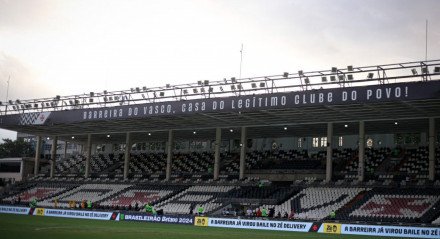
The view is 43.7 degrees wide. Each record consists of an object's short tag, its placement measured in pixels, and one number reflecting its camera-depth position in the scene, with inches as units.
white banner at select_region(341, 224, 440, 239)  1293.1
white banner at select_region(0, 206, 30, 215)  2095.2
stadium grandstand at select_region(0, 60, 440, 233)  1768.0
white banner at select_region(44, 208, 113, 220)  1893.5
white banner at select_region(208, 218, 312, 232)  1502.2
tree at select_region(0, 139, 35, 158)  4606.3
